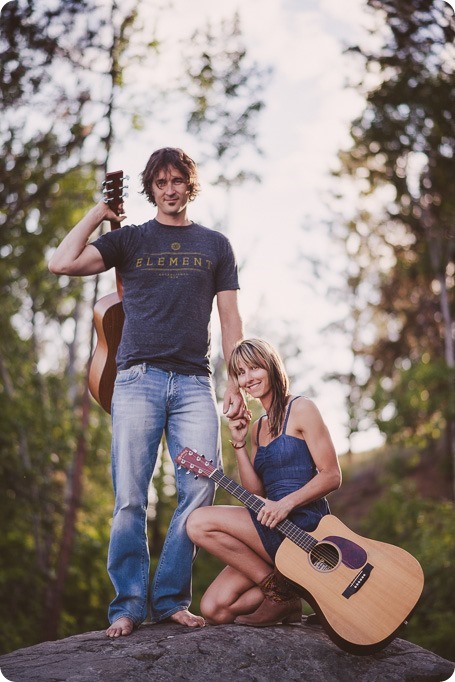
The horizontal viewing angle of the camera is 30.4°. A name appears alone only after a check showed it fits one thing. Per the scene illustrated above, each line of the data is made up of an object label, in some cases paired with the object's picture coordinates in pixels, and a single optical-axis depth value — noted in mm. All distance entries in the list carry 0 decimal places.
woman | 3863
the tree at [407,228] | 9641
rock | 3488
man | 3975
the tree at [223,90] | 10125
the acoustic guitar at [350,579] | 3572
